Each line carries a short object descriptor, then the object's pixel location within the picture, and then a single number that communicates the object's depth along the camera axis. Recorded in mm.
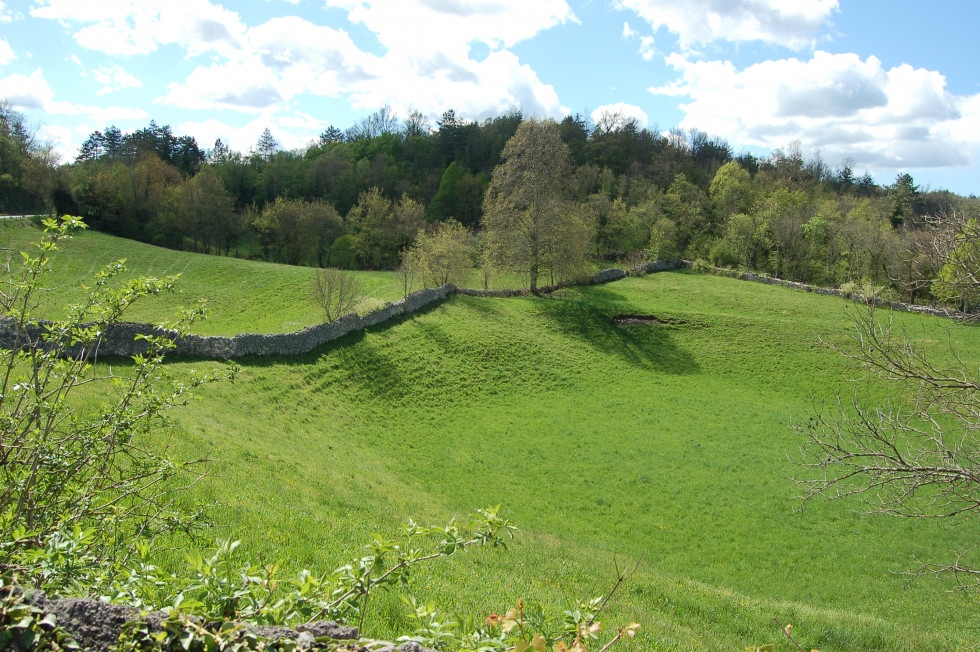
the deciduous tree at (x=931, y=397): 8047
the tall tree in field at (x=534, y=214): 42344
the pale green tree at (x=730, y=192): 74794
